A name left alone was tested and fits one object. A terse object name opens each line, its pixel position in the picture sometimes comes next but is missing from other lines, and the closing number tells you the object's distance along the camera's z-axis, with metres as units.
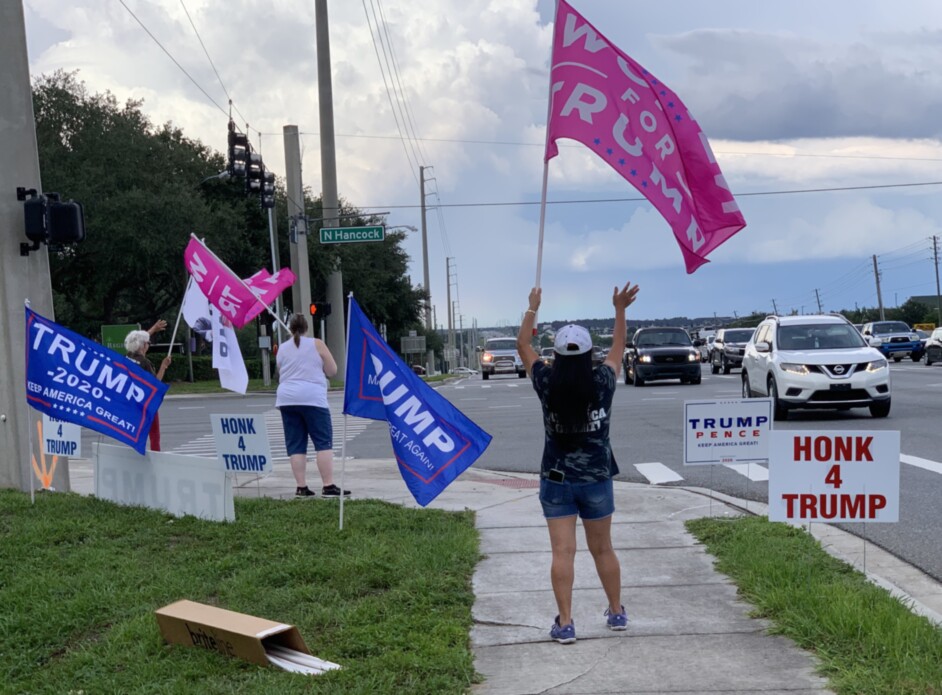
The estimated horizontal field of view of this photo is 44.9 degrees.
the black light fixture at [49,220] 10.95
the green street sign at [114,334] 44.75
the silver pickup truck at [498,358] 50.31
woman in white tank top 10.54
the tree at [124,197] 43.25
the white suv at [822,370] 17.77
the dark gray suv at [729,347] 40.19
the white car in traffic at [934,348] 39.91
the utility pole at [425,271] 77.00
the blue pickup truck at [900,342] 47.72
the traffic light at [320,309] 33.28
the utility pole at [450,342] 110.47
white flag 12.75
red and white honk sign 6.88
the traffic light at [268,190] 30.97
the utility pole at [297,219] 35.94
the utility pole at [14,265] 11.13
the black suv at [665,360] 32.50
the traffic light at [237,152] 27.87
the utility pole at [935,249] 97.06
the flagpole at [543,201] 6.88
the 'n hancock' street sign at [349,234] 32.12
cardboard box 5.40
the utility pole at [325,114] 39.22
